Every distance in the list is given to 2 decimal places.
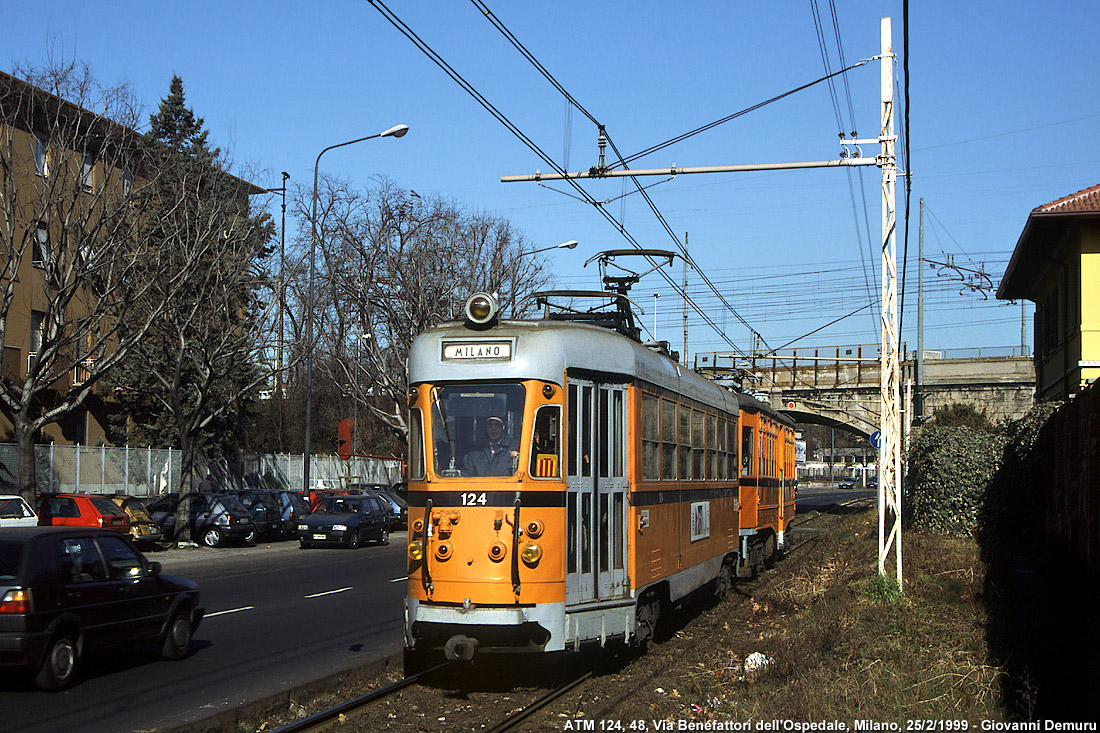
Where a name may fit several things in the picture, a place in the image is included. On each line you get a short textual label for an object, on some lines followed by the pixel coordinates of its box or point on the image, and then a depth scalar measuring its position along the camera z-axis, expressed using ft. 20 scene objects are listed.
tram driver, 31.78
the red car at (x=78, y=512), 84.38
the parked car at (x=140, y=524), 90.48
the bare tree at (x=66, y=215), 79.20
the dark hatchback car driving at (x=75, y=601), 31.73
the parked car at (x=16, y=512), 72.38
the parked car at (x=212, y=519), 98.17
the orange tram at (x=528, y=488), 31.27
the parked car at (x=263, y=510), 105.50
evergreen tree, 93.15
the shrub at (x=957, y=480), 77.15
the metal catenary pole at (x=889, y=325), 49.19
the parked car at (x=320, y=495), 108.27
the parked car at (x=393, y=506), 121.70
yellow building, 84.58
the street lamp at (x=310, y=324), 97.64
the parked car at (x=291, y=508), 110.73
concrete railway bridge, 152.46
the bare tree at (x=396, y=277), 126.72
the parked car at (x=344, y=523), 99.60
